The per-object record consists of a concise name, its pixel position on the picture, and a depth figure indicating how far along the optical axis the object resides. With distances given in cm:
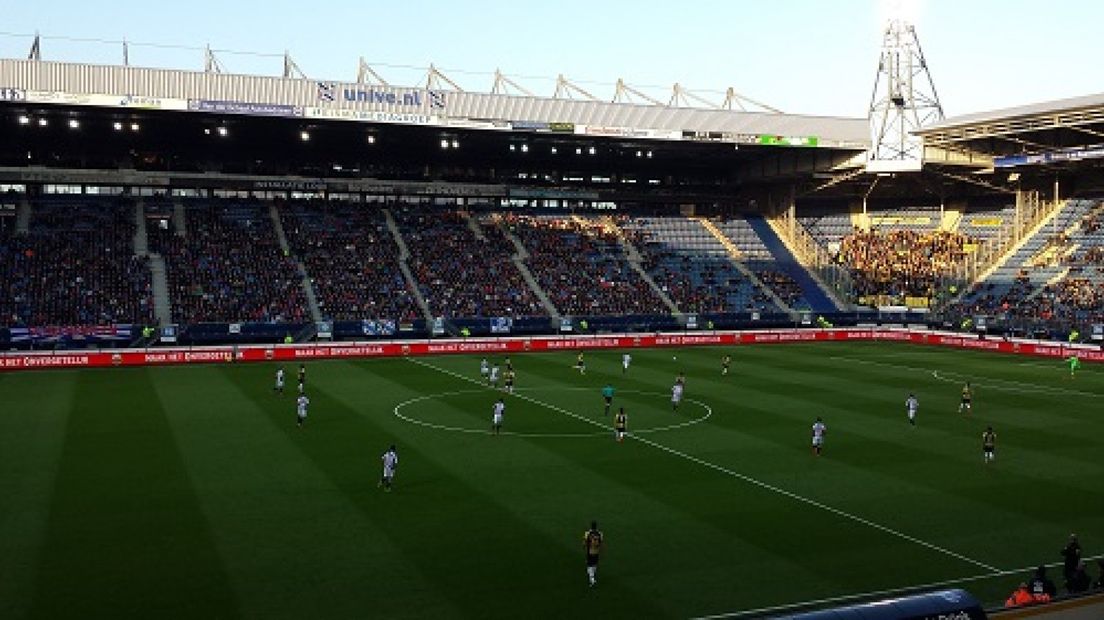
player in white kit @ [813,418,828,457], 2901
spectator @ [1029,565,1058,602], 1506
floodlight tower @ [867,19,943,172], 6988
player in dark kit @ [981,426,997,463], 2805
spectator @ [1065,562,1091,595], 1597
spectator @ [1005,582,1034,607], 1514
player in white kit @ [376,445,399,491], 2406
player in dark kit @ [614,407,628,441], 3112
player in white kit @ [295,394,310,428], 3316
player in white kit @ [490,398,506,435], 3186
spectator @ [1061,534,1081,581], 1742
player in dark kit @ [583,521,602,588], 1764
